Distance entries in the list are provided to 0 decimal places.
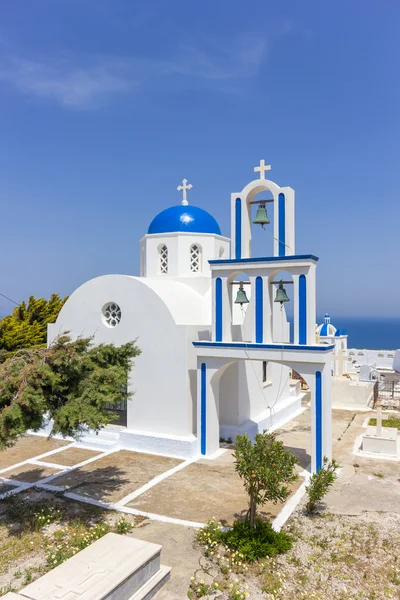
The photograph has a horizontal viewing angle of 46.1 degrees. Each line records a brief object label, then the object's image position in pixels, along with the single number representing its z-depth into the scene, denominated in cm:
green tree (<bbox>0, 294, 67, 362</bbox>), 2103
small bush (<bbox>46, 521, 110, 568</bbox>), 729
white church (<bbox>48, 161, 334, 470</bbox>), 1124
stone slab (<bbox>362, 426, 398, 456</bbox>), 1270
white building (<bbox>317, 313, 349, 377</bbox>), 2548
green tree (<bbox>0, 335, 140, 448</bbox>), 746
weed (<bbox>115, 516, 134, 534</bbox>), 828
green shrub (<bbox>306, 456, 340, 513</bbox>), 910
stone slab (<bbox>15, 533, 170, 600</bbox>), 579
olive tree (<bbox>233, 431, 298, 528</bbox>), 749
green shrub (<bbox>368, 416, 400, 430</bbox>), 1638
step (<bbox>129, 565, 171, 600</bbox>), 631
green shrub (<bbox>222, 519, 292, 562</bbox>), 750
